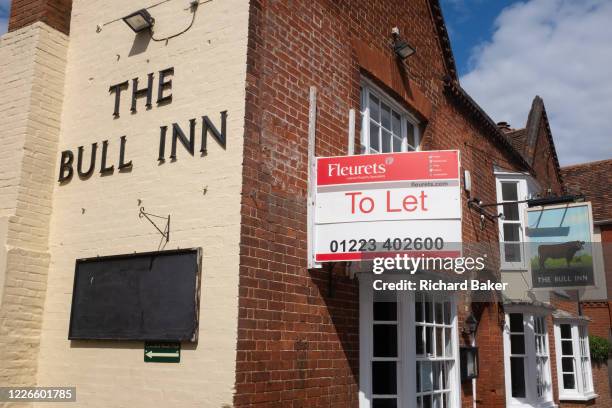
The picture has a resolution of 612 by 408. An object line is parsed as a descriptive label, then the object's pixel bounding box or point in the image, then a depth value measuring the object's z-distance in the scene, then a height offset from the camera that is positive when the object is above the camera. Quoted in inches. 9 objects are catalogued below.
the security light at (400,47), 321.1 +152.1
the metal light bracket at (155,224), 221.1 +41.2
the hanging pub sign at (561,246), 391.2 +63.1
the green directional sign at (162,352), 204.8 -5.9
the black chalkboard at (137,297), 207.2 +13.2
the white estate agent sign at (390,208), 214.4 +46.3
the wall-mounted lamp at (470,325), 366.2 +8.3
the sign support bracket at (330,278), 242.2 +23.1
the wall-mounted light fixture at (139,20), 247.1 +126.9
